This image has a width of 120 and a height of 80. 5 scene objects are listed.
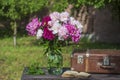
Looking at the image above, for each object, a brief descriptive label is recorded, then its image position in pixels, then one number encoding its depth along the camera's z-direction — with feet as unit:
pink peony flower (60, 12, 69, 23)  16.61
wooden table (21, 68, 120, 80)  16.06
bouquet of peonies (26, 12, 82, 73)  16.38
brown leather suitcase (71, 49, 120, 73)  16.67
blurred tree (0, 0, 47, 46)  39.52
